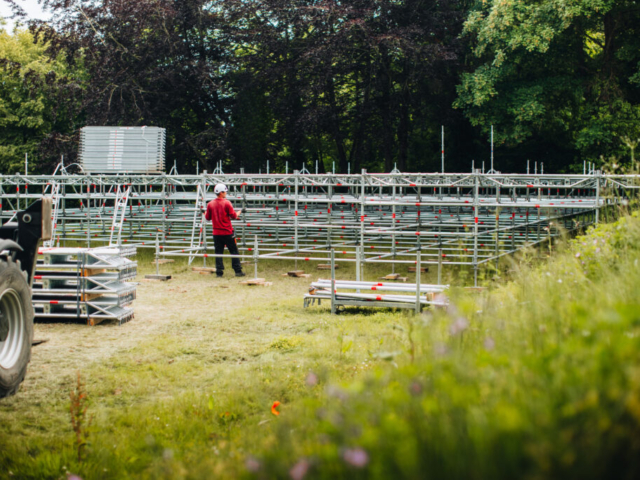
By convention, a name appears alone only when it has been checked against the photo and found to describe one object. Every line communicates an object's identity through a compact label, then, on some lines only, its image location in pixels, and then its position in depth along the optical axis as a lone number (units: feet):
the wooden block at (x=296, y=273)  48.98
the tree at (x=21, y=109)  115.55
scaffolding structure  46.52
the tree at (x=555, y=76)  73.92
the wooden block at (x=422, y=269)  52.30
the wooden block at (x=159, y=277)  46.14
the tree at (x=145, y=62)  94.68
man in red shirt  47.91
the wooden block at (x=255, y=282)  44.25
